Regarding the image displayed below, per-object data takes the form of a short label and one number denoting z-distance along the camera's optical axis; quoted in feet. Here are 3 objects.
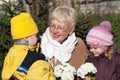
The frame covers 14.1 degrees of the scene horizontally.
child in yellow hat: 14.99
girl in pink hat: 16.30
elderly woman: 16.18
